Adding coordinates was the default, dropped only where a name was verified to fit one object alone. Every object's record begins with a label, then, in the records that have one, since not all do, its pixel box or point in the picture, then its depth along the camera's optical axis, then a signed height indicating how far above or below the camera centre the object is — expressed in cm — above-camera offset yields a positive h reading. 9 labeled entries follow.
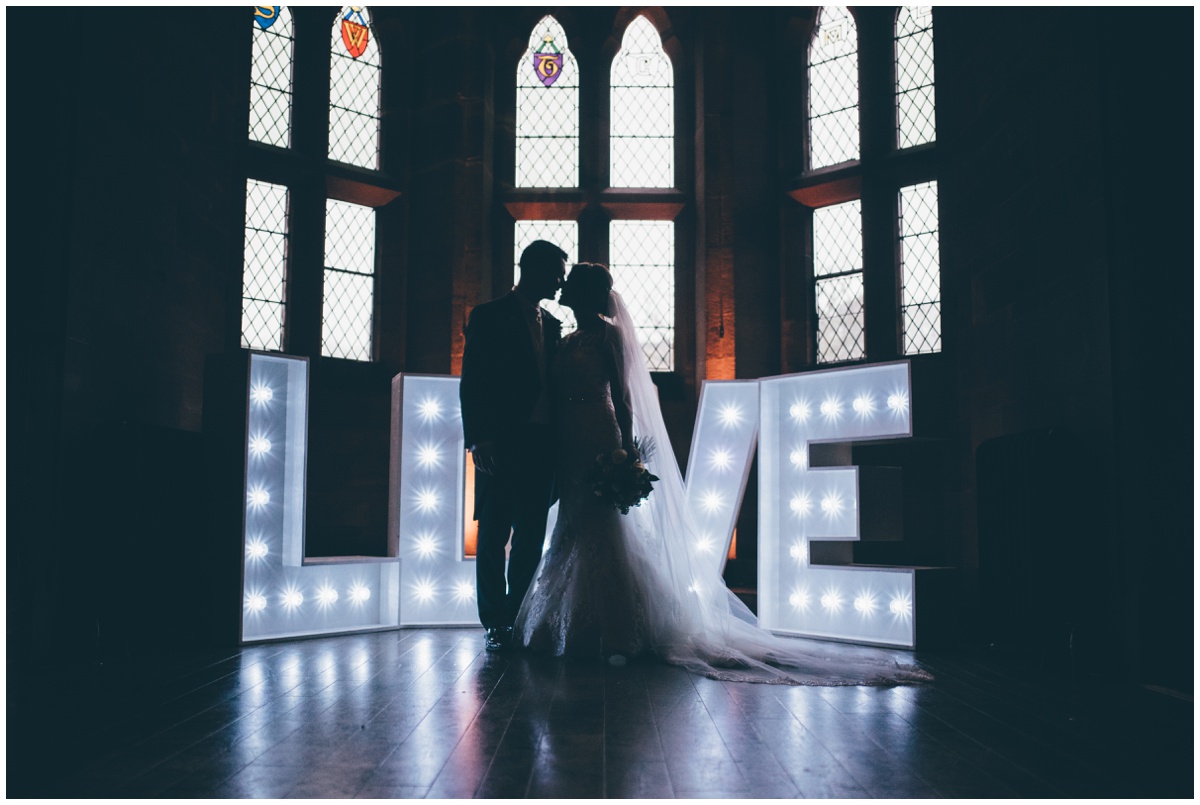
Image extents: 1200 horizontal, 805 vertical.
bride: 427 -38
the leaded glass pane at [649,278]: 880 +185
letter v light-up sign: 534 +15
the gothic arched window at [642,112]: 904 +342
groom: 477 +18
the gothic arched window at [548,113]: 898 +338
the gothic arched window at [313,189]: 808 +246
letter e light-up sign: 492 -12
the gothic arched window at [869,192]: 812 +248
